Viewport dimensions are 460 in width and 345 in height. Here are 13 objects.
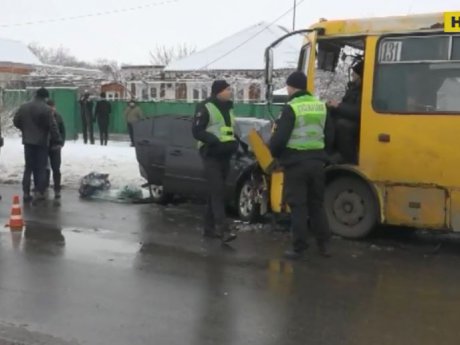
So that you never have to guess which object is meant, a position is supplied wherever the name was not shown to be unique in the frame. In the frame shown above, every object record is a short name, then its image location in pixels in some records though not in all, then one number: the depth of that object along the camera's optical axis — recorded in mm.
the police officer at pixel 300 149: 7238
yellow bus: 7820
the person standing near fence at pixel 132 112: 21359
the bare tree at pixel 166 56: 83438
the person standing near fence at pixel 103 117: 23531
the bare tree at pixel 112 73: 43400
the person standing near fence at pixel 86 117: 24078
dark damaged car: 9781
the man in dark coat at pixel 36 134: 10922
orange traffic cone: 8805
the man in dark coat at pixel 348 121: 8359
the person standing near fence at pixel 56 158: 11930
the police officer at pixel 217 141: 8039
